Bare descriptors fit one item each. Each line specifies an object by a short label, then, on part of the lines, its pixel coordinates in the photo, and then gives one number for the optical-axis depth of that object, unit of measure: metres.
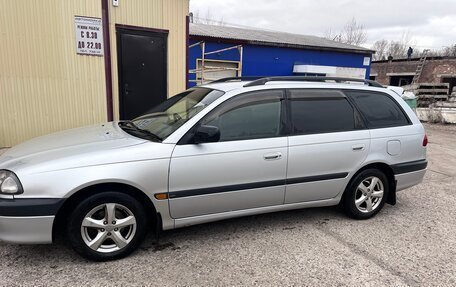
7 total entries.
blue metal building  12.95
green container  12.41
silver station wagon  2.73
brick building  22.14
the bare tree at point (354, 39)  41.28
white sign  6.26
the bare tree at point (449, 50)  40.56
